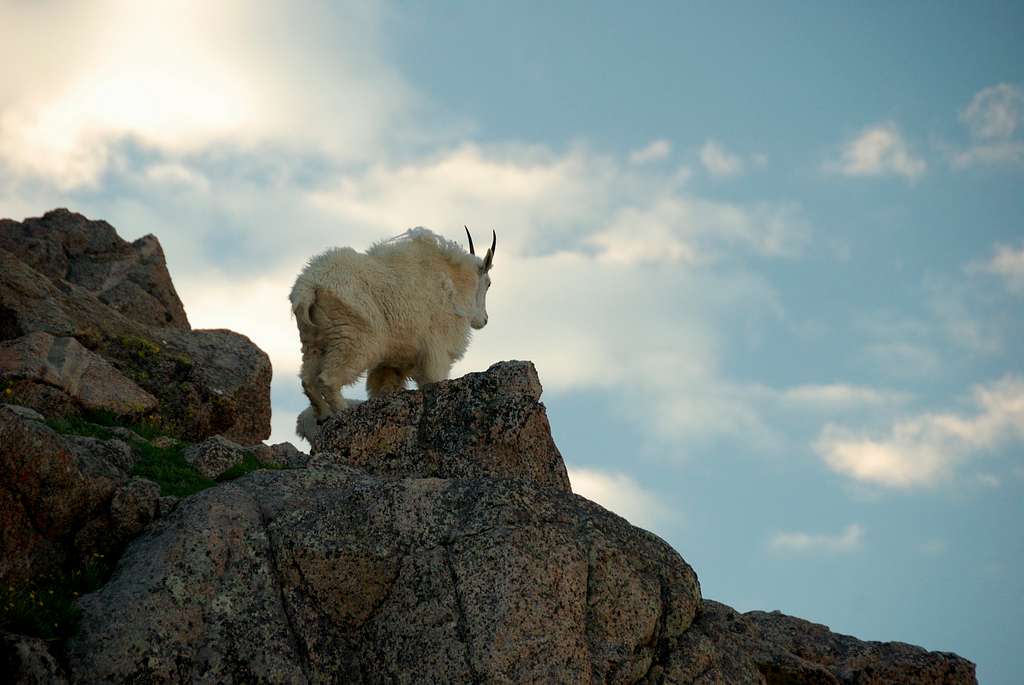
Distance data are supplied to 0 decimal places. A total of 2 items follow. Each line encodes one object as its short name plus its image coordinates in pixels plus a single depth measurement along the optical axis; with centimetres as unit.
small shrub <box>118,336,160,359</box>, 2756
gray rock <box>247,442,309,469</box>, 2183
